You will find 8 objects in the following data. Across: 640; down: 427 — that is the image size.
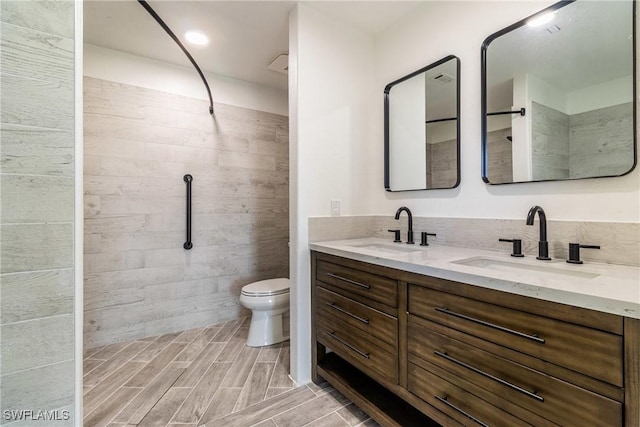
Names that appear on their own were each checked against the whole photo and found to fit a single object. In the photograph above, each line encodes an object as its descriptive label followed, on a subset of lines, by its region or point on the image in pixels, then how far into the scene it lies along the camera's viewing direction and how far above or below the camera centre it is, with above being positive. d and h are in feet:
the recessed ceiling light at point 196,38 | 7.21 +4.60
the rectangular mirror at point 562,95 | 3.90 +1.87
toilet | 7.66 -2.69
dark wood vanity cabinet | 2.48 -1.60
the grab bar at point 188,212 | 8.73 +0.08
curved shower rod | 5.74 +4.20
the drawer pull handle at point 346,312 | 4.86 -1.81
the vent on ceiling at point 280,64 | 8.21 +4.57
